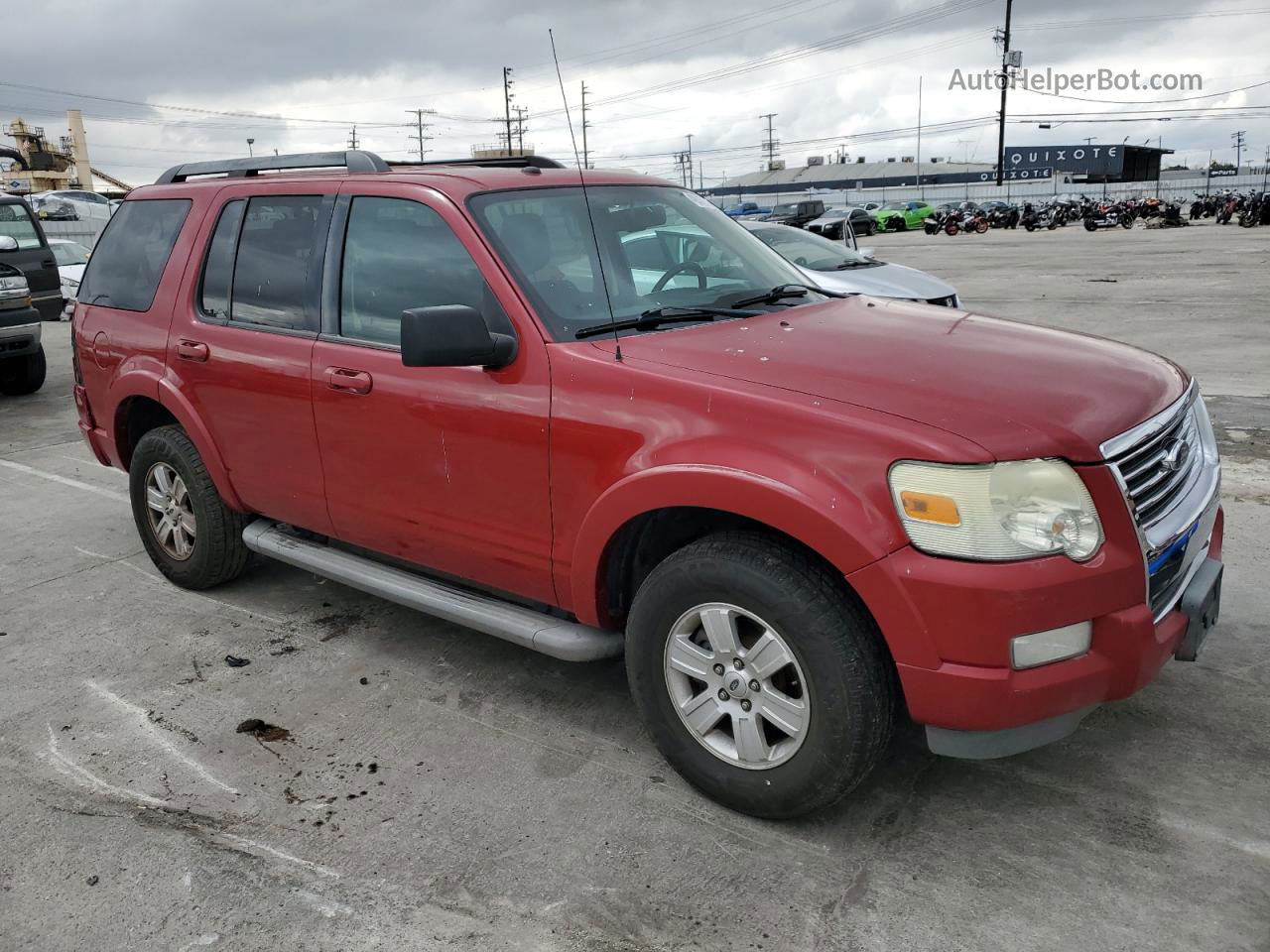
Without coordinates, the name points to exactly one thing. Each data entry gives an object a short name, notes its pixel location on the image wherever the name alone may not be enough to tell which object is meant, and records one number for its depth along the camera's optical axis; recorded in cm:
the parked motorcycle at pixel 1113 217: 4288
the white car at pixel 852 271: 933
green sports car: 4797
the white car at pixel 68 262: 1753
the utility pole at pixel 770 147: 13475
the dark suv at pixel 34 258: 1175
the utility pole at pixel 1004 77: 6544
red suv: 262
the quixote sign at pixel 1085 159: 9631
